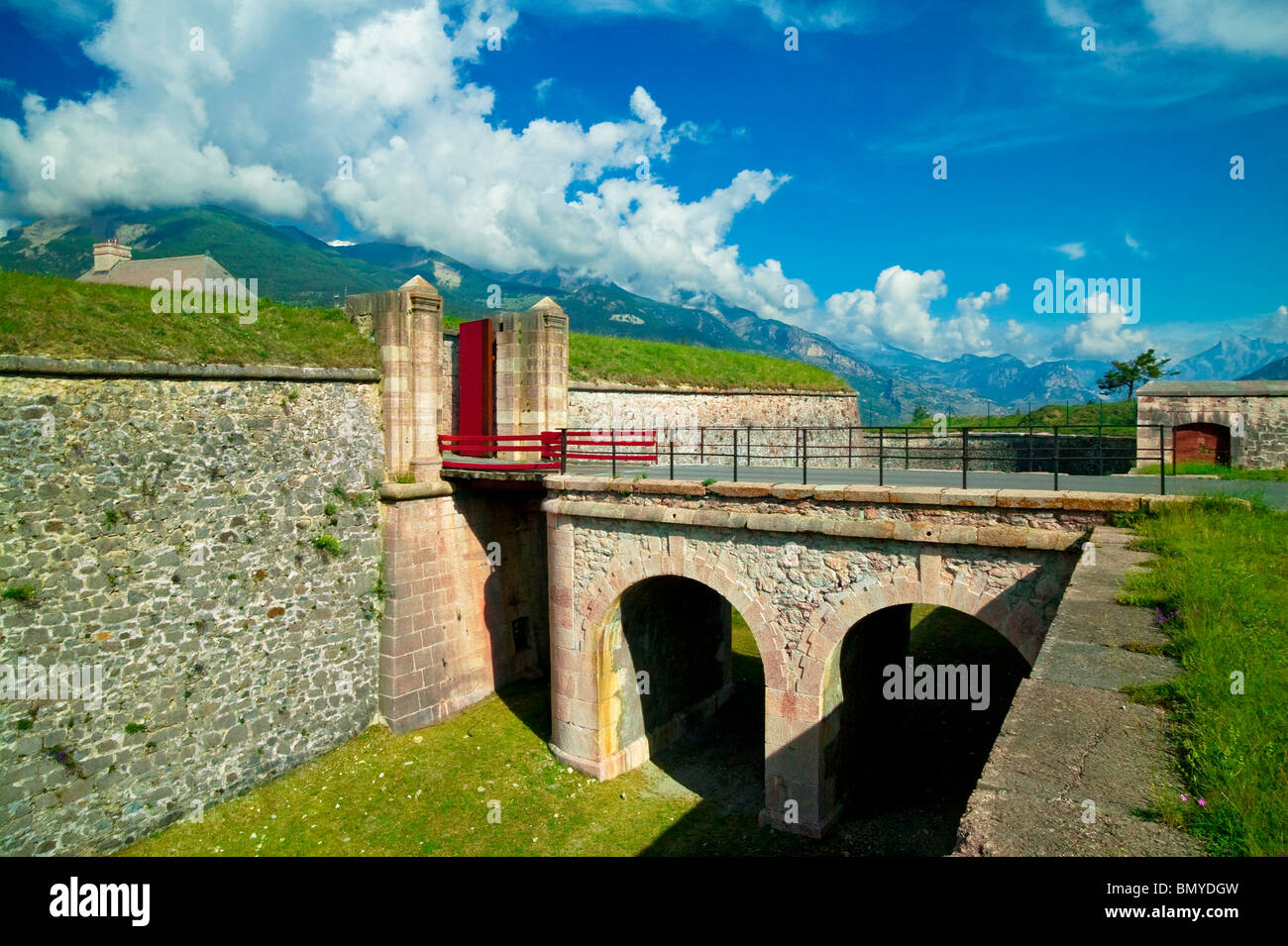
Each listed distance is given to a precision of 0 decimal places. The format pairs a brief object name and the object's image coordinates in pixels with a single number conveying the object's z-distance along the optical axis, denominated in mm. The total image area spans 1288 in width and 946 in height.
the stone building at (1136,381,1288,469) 18688
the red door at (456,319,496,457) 16828
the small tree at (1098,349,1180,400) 39062
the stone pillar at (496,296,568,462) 15797
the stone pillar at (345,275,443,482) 14789
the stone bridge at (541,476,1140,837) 8898
